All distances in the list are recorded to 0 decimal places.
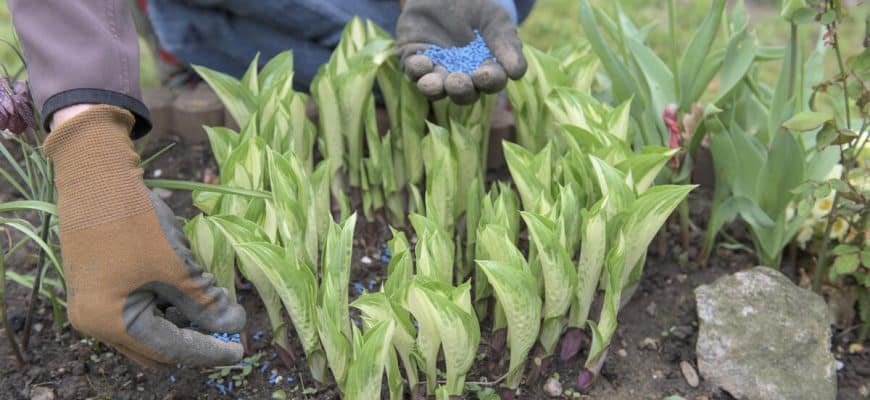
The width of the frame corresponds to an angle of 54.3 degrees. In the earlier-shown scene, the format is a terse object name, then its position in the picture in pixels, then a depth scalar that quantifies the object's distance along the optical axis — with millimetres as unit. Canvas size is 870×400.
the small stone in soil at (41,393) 1580
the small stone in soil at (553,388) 1618
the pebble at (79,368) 1628
